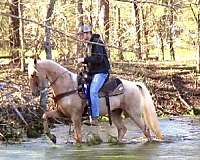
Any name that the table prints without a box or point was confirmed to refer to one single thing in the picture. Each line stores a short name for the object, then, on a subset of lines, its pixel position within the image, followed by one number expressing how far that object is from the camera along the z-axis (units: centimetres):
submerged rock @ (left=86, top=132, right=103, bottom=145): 1155
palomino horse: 1137
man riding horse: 1103
